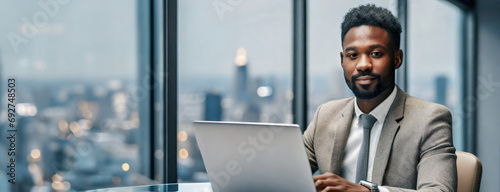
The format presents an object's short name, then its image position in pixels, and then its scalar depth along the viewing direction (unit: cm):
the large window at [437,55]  377
